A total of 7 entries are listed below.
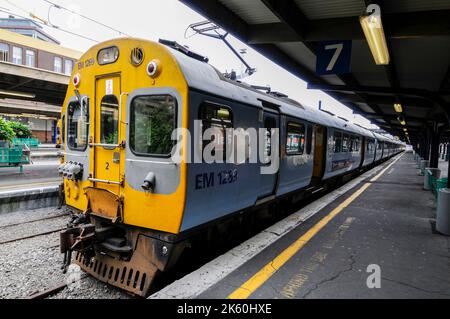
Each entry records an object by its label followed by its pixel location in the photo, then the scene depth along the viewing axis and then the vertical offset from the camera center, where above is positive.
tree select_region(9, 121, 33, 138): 17.45 +0.53
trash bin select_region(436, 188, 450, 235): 5.85 -1.18
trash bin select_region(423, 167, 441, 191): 11.55 -0.96
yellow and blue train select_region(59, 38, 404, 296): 3.73 -0.25
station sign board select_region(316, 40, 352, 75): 6.64 +2.01
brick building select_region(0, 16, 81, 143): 32.16 +9.16
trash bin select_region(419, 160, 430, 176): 18.39 -0.85
